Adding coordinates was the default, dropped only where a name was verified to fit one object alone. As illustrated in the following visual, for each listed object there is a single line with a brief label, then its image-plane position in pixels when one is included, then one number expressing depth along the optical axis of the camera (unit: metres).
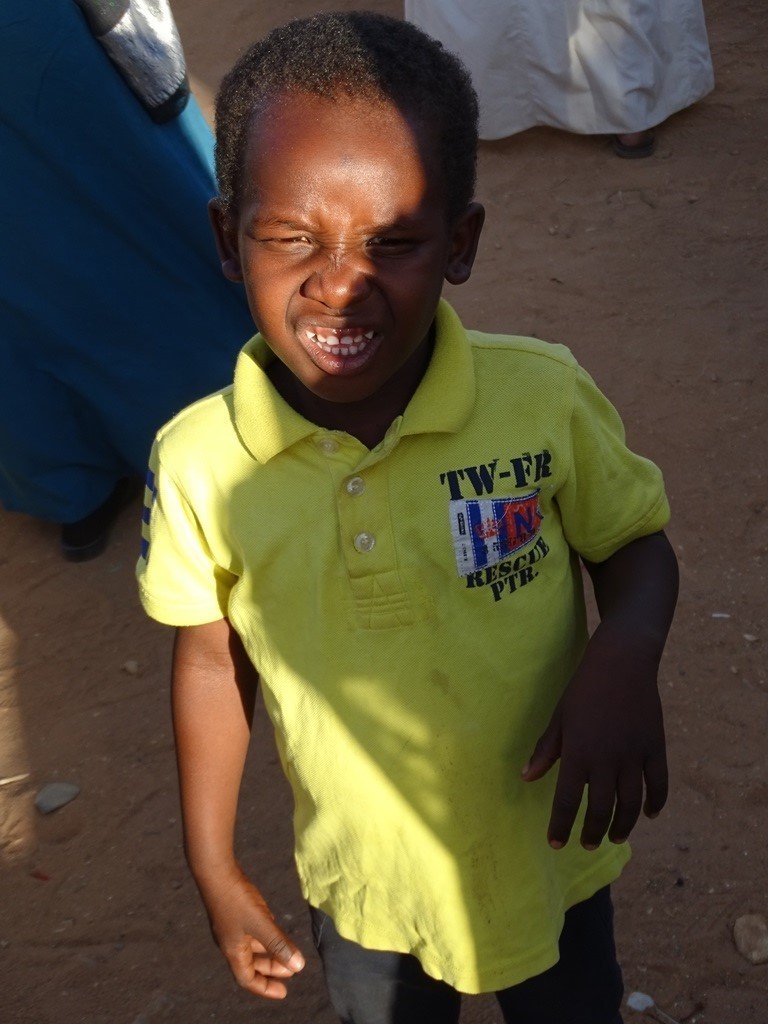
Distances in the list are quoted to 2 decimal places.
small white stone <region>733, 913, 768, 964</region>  2.57
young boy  1.43
